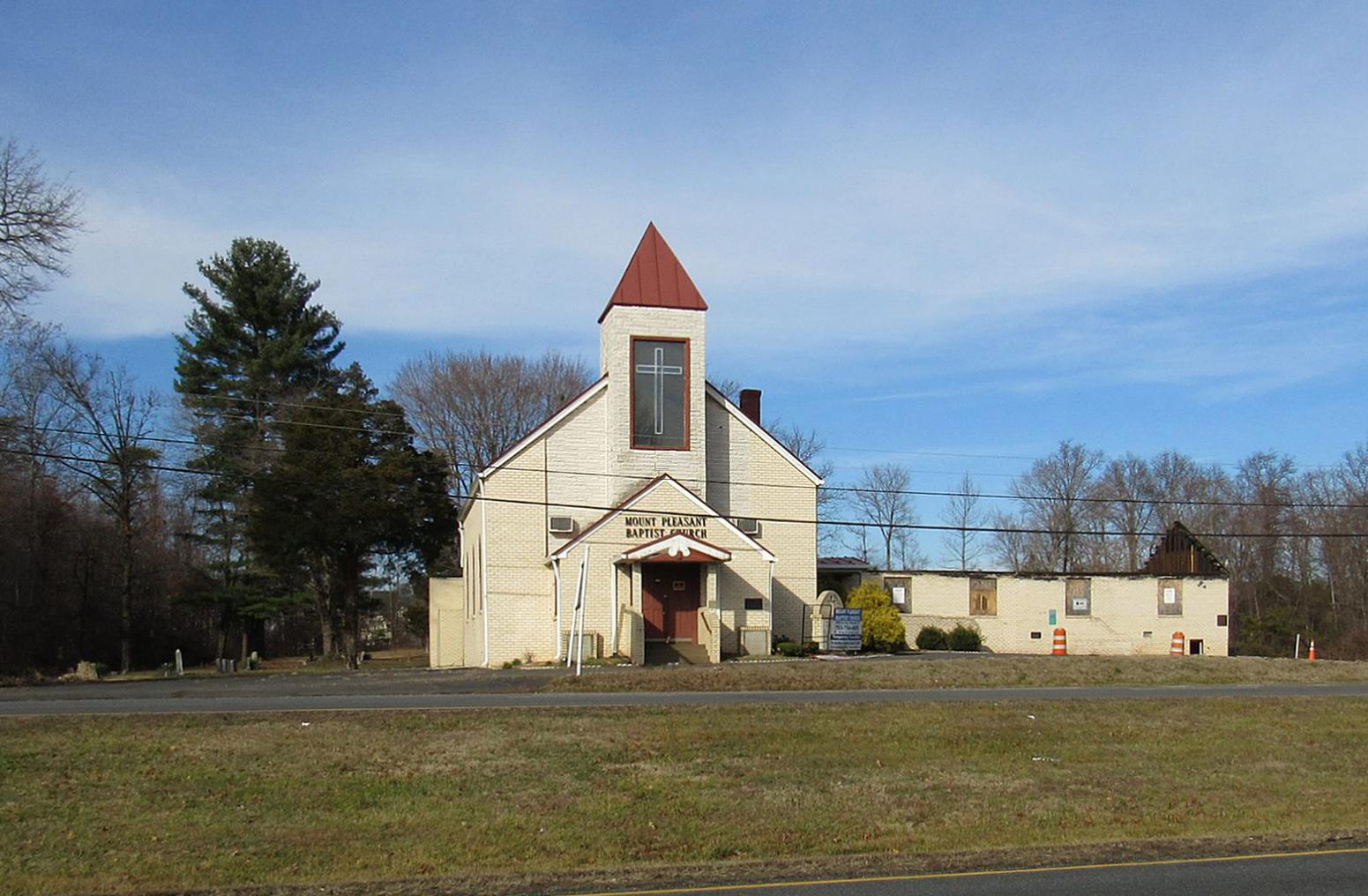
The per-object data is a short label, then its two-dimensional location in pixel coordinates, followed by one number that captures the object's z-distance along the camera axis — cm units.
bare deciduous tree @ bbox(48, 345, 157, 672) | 5172
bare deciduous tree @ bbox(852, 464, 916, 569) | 8050
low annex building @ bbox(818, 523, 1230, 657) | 4122
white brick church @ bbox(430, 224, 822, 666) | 3203
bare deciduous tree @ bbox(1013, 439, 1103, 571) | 7381
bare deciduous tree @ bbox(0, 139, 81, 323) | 3133
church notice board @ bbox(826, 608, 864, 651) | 3391
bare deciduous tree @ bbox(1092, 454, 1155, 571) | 7194
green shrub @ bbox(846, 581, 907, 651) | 3547
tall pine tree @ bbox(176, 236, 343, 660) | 5634
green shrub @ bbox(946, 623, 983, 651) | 3981
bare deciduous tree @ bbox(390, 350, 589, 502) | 6053
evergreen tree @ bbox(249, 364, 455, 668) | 4750
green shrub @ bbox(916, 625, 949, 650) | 3969
